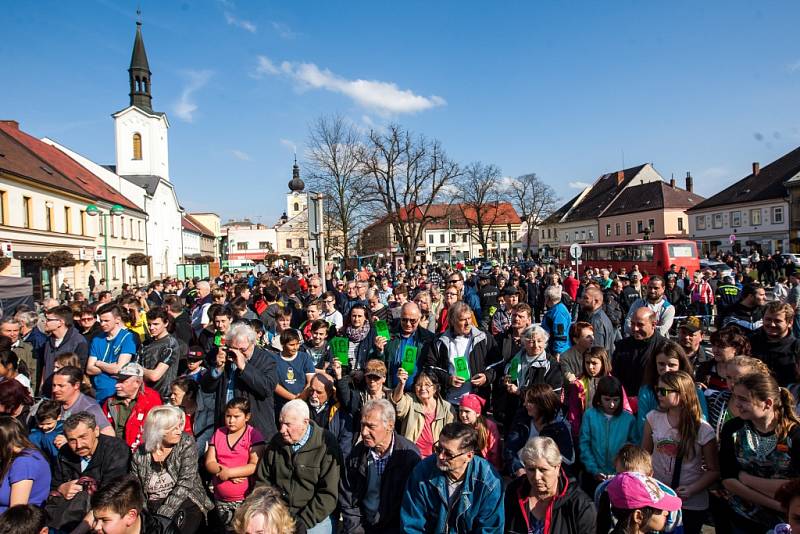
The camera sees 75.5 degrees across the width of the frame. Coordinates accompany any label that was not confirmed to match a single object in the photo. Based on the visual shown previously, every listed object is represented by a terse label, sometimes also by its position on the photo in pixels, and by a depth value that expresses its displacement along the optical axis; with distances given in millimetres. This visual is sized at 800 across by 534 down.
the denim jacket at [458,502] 3301
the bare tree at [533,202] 72688
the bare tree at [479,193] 63875
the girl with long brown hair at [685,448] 3537
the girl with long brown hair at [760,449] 3123
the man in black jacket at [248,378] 4672
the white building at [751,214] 45781
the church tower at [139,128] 52375
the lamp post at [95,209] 23750
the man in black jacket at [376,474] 3740
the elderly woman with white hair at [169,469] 3896
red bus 28547
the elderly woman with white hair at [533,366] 4926
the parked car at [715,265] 26375
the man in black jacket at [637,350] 5250
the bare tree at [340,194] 34500
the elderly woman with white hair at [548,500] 3104
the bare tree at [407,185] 39200
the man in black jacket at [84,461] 3812
